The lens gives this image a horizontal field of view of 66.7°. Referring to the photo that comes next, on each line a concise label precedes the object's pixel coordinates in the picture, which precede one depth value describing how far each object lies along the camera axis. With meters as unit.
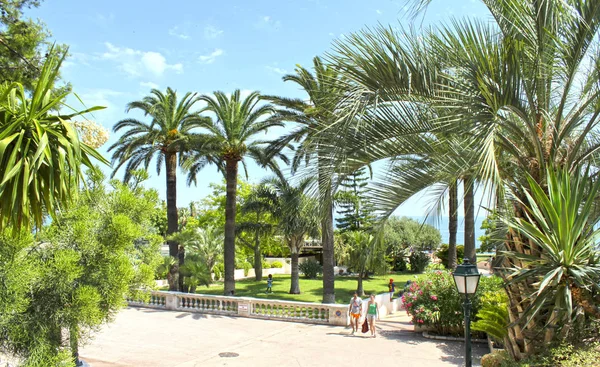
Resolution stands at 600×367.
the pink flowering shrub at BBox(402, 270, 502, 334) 12.79
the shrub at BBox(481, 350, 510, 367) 7.16
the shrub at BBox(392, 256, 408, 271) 43.94
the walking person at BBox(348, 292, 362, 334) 13.76
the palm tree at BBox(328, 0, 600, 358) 5.48
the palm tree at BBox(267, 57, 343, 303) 5.98
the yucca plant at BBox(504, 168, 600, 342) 5.30
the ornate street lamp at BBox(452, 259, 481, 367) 7.51
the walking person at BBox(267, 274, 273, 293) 27.00
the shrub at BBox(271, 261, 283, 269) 44.43
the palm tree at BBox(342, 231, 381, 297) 29.58
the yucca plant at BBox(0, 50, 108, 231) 4.48
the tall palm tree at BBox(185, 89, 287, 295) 20.41
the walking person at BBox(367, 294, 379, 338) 13.24
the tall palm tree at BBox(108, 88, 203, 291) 22.09
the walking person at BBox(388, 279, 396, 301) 22.67
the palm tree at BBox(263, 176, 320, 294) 25.55
